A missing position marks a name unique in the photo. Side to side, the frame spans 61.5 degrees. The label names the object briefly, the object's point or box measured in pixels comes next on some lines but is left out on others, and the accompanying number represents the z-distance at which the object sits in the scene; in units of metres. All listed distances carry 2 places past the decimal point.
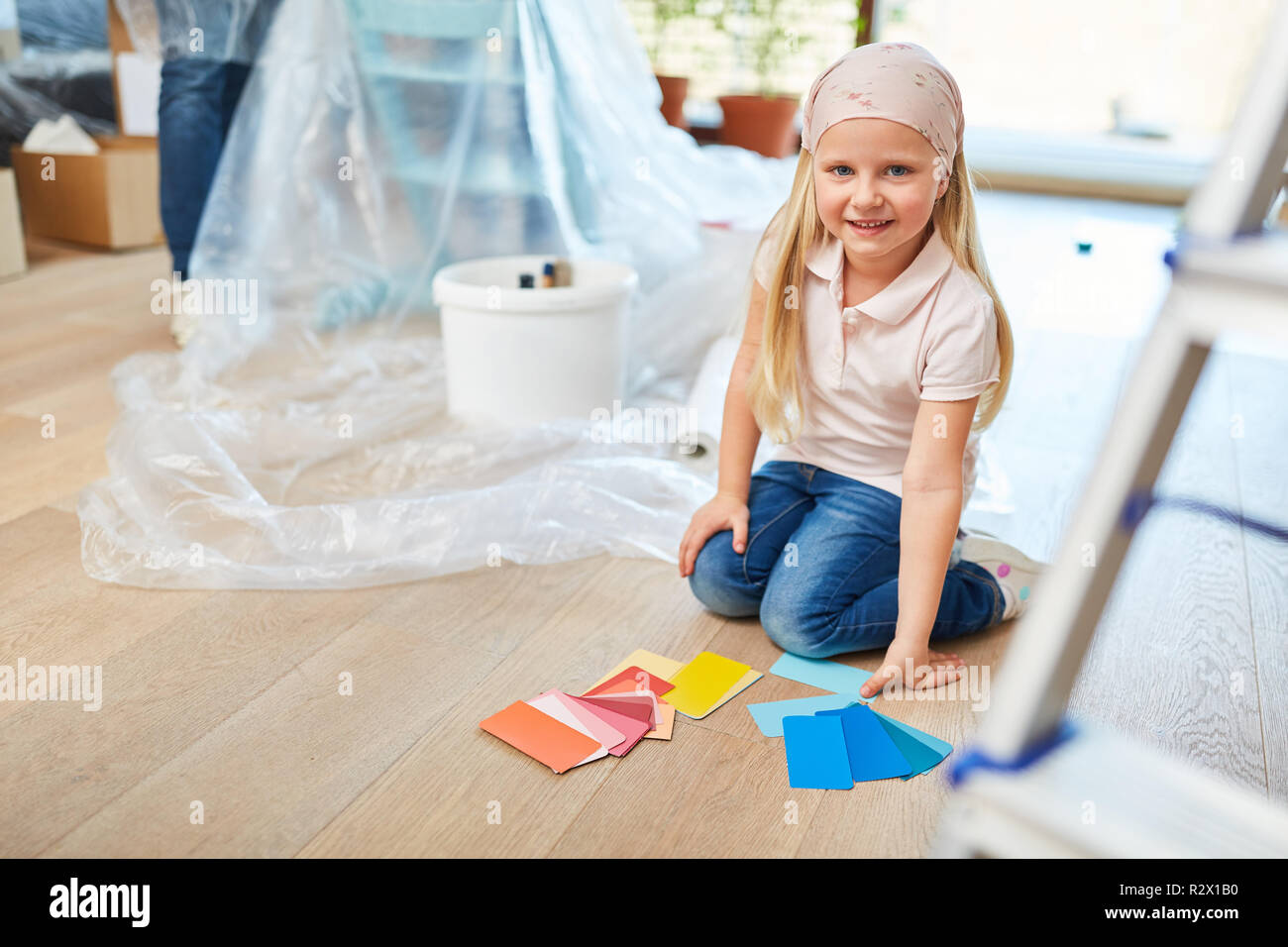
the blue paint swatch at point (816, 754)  0.93
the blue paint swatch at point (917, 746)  0.96
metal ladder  0.43
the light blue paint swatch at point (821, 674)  1.07
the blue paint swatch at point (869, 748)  0.95
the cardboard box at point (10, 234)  2.38
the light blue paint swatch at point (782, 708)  1.00
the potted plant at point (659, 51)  3.28
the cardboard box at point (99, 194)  2.61
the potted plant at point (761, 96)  3.40
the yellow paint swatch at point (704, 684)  1.03
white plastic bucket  1.56
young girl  0.99
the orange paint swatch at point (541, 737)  0.95
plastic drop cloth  1.52
